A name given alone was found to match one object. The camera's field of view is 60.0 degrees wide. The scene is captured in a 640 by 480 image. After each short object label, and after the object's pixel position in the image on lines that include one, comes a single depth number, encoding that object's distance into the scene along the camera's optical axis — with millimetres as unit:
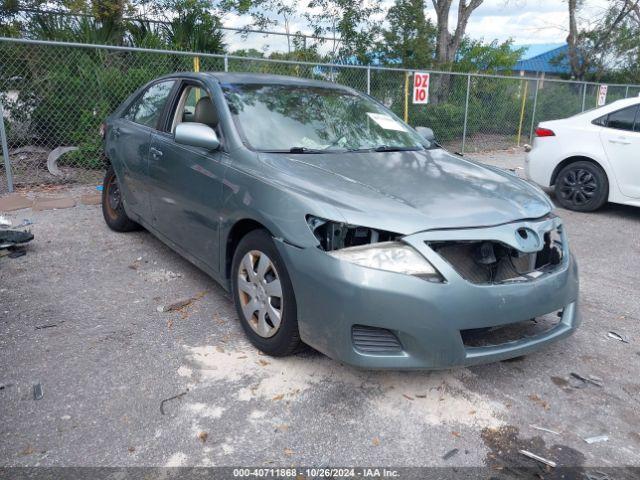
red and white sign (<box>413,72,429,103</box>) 10469
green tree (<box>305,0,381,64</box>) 13406
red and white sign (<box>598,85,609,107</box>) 15828
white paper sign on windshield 4379
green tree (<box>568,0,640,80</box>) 19656
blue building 23359
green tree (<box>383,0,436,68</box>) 13227
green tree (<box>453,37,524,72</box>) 16625
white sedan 7027
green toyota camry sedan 2682
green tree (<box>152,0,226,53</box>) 9625
